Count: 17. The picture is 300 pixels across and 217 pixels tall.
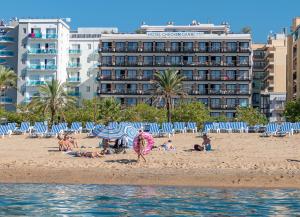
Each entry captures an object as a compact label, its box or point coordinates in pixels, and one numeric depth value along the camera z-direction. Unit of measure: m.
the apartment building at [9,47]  109.19
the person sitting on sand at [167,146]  35.56
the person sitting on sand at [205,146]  34.78
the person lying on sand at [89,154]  31.62
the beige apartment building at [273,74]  118.36
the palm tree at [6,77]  68.69
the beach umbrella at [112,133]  33.28
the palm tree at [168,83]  73.62
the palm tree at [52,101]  65.06
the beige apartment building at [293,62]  97.93
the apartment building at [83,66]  111.75
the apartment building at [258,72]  122.00
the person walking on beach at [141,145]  29.62
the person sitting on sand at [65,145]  35.12
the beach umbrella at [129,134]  33.56
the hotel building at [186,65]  103.81
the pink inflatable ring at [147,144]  29.88
